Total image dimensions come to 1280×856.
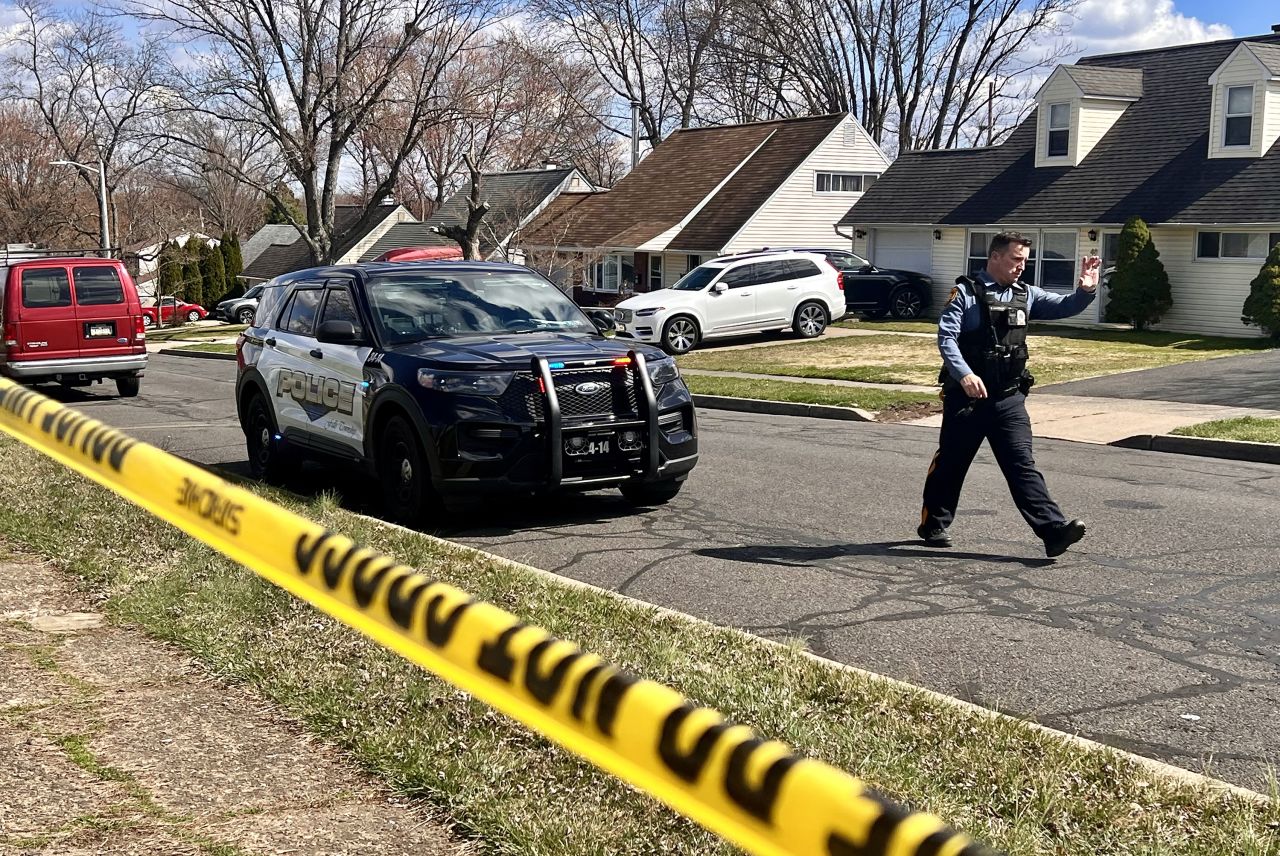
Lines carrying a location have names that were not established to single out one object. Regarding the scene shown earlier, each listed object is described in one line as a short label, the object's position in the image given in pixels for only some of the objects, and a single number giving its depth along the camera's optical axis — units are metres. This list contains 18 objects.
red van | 19.91
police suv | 8.93
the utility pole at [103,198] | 45.05
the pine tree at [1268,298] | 25.81
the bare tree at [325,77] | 39.47
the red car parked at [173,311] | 53.41
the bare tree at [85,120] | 58.88
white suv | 28.89
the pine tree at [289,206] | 88.88
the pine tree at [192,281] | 60.12
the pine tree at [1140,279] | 28.92
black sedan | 35.53
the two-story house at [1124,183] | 28.62
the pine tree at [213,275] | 61.81
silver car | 50.41
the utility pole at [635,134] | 57.31
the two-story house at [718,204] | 43.28
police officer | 8.13
